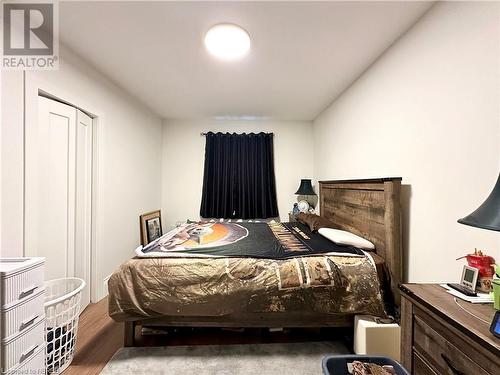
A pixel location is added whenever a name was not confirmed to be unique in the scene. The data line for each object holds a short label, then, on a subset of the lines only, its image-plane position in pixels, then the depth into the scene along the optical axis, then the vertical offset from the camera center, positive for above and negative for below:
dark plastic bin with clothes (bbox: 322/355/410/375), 1.17 -0.89
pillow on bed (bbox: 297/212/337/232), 2.63 -0.42
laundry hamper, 1.51 -0.99
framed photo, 3.26 -0.61
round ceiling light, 1.75 +1.17
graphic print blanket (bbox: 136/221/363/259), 1.87 -0.53
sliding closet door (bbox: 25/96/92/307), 1.75 -0.04
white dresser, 1.13 -0.69
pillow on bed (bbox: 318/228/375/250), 1.97 -0.45
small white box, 1.55 -1.02
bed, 1.68 -0.74
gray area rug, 1.58 -1.26
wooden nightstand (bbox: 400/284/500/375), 0.74 -0.54
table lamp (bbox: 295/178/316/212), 4.02 -0.05
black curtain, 4.30 +0.21
